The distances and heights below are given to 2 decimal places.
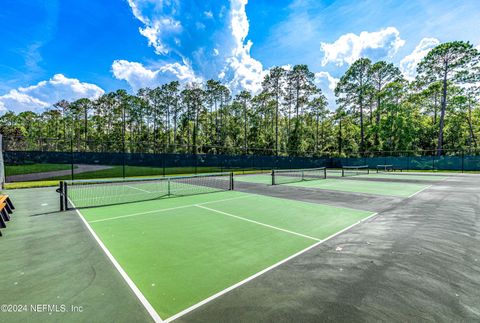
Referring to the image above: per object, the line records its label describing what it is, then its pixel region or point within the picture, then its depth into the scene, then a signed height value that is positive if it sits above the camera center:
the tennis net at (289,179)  17.05 -1.77
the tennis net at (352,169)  33.33 -1.73
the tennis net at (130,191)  9.36 -1.81
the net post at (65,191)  7.64 -1.18
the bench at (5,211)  5.93 -1.67
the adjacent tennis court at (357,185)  12.26 -1.80
